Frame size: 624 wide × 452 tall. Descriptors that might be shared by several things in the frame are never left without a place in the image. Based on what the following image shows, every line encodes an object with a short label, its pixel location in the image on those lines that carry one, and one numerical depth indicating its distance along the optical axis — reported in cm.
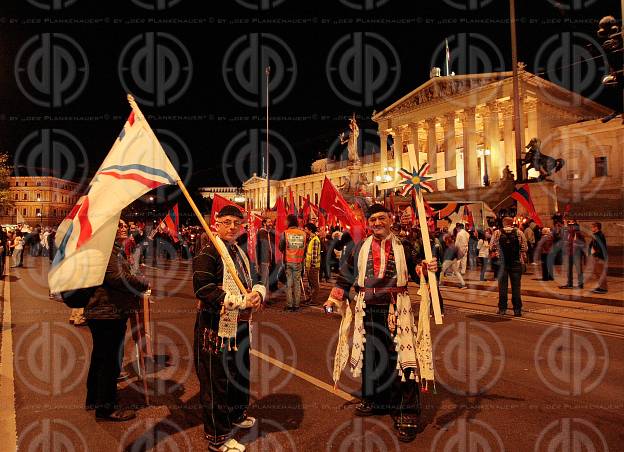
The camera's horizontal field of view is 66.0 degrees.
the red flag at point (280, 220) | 1332
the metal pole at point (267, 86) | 3464
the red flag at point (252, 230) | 1174
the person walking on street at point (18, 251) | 2253
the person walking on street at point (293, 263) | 1018
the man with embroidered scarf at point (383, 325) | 418
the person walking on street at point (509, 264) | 955
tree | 3650
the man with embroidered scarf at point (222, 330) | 369
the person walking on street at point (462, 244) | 1450
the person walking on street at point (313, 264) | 1147
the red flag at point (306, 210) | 1793
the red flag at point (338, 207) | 1076
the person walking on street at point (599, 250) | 1225
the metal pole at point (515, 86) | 1796
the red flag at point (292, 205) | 1805
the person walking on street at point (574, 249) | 1290
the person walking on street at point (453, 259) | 1380
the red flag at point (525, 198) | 1570
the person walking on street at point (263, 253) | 1153
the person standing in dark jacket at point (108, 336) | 444
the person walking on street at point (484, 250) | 1523
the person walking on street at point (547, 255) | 1494
